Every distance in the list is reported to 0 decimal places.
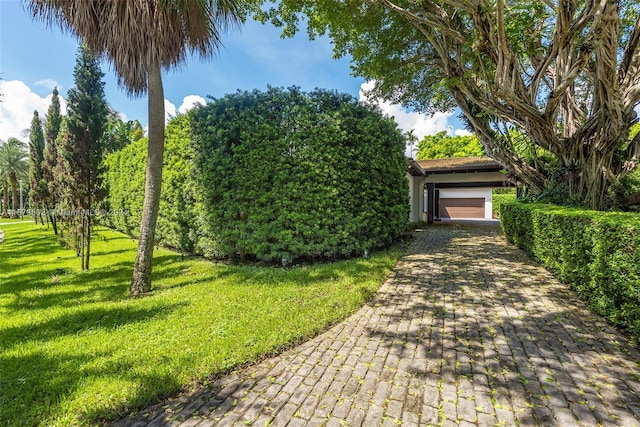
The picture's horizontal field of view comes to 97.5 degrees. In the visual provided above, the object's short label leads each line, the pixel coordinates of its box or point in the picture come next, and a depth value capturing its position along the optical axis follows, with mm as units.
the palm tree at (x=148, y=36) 4844
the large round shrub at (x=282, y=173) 6891
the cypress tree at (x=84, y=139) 6863
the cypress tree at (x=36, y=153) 15483
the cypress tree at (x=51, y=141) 11619
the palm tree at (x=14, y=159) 30311
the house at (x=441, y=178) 16531
